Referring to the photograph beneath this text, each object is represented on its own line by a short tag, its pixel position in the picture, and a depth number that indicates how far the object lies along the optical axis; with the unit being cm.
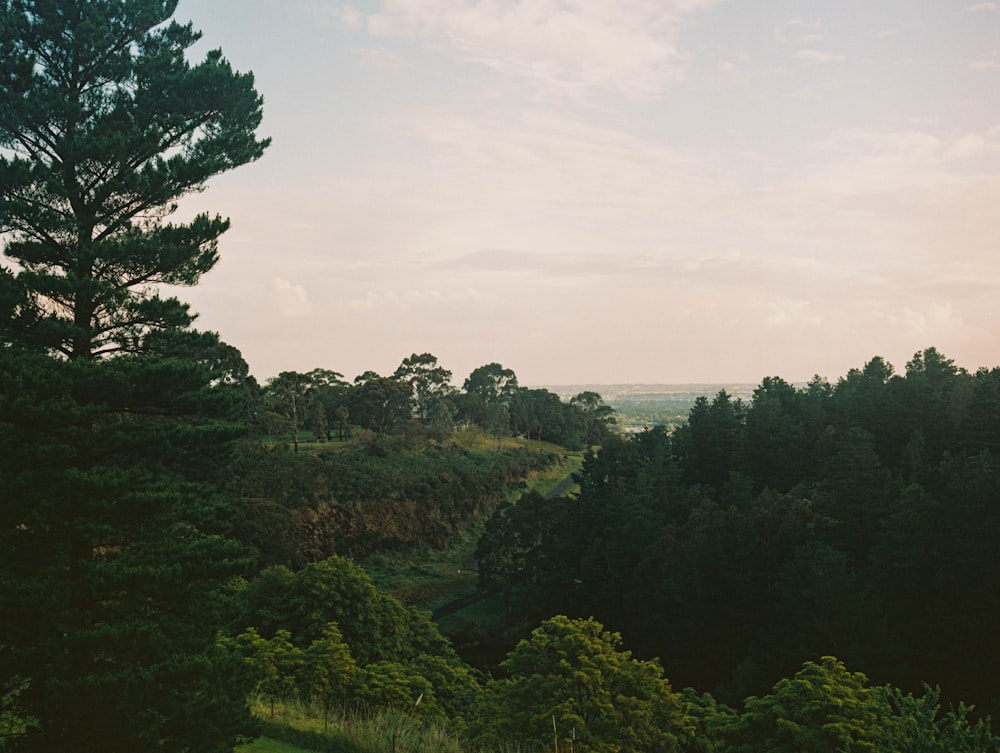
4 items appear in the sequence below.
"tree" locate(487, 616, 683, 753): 1517
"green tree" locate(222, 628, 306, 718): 1695
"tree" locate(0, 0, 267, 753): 1123
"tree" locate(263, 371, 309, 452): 6670
